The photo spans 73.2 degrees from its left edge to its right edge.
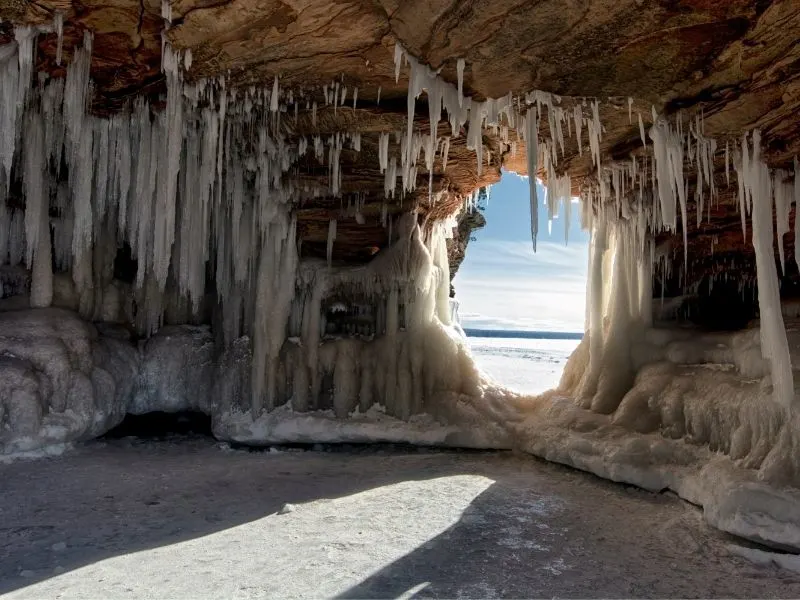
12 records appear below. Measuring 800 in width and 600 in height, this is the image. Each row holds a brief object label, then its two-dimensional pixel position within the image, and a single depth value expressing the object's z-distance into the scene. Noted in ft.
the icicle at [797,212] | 19.43
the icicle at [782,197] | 20.54
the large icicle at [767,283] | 18.21
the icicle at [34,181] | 21.97
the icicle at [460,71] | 16.87
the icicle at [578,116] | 19.76
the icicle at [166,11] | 15.02
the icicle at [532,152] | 19.49
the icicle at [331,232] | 33.19
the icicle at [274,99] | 19.71
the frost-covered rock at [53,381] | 24.39
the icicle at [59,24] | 15.94
